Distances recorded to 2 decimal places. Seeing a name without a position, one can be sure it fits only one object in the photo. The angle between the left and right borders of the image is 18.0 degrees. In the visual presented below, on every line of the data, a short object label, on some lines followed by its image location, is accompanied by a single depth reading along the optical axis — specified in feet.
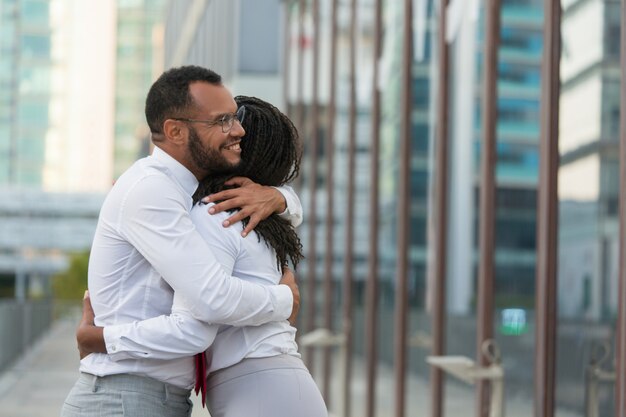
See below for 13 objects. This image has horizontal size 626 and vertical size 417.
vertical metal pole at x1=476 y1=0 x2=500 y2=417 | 31.52
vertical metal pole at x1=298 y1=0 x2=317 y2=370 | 64.99
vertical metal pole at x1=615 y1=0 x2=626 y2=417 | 22.11
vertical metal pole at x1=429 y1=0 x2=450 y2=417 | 37.25
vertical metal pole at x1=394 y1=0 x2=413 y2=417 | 42.99
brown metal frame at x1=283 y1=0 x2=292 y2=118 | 75.02
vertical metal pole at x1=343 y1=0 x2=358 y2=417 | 54.26
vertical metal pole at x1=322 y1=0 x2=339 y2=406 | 59.13
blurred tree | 438.62
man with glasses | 13.93
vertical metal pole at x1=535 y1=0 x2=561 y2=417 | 26.65
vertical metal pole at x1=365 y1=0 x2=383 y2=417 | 48.74
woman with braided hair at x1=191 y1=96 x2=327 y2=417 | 14.32
